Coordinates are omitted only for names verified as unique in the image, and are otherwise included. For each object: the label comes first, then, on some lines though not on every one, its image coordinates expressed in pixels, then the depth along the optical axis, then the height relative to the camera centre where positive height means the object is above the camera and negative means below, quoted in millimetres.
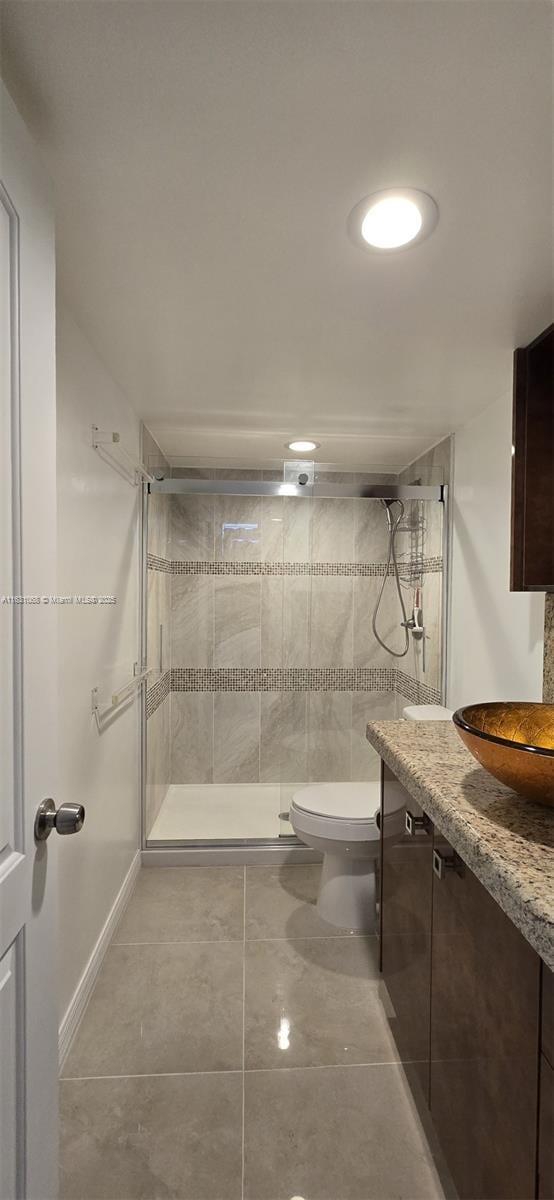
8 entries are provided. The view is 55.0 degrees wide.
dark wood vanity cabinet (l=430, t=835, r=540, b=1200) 818 -817
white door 803 -129
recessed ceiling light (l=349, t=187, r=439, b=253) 1105 +799
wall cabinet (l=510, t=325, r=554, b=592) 1742 +391
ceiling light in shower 2863 +759
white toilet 2115 -1060
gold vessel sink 915 -312
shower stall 2760 -255
